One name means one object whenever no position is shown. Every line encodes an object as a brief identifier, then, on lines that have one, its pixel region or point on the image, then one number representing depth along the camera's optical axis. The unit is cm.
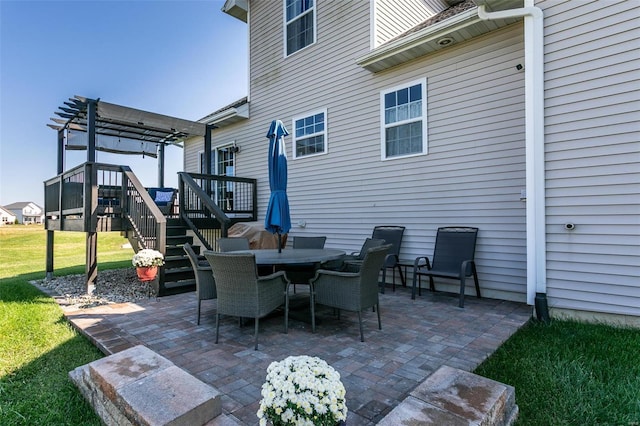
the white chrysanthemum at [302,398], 137
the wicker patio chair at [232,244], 501
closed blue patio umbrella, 457
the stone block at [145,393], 169
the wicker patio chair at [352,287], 332
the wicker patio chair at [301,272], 423
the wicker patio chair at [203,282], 377
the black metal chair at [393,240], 560
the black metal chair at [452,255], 480
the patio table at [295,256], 365
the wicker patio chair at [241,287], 313
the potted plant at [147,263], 476
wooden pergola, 575
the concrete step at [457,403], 157
